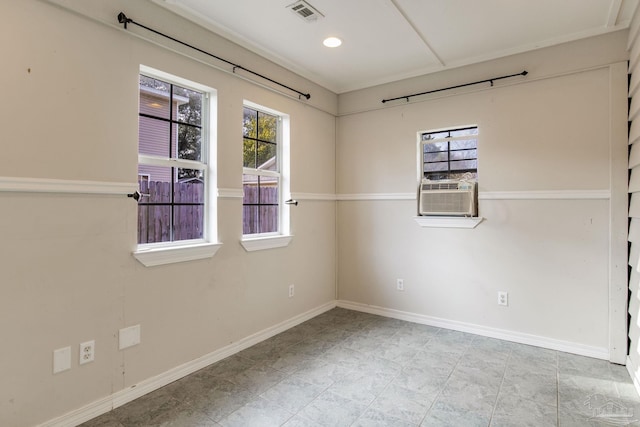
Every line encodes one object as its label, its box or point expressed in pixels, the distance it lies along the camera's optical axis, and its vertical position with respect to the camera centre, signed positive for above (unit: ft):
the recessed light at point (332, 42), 9.43 +4.82
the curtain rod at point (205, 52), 6.82 +4.00
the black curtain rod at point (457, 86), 9.95 +4.10
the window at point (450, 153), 11.13 +2.03
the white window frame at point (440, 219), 10.82 -0.18
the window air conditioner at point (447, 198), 10.80 +0.51
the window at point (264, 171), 10.22 +1.31
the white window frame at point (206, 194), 7.55 +0.50
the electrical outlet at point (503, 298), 10.32 -2.56
